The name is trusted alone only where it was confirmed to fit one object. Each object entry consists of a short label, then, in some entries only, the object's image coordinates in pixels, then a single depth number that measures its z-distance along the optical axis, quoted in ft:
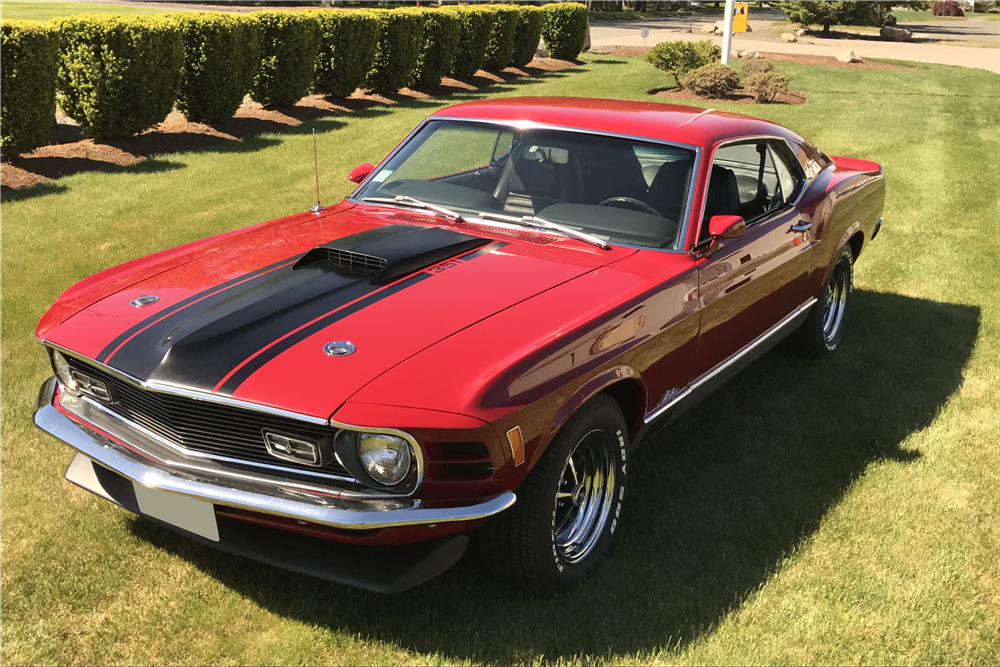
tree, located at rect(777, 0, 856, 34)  121.80
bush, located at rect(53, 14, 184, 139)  34.47
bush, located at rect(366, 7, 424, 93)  51.34
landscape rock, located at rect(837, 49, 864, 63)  83.97
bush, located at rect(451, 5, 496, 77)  59.41
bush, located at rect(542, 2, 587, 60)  76.43
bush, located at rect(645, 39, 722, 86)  64.23
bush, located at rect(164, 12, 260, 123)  38.65
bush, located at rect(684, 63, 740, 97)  57.77
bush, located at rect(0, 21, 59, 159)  31.01
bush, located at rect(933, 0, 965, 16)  202.82
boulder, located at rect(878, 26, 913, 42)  120.67
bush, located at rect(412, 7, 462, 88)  55.11
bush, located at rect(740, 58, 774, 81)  62.64
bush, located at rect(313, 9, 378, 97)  47.44
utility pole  62.54
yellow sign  67.92
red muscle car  9.27
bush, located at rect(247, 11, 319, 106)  43.55
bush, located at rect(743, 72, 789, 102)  56.90
